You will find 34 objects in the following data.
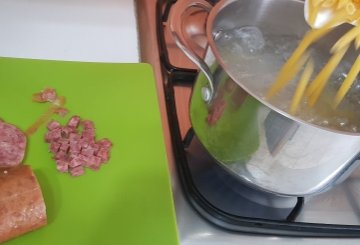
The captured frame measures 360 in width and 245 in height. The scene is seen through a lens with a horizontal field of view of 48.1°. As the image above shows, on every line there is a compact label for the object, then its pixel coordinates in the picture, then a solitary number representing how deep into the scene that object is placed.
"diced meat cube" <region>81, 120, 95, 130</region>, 0.66
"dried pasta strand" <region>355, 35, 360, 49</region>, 0.55
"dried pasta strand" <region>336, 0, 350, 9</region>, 0.51
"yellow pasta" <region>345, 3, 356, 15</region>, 0.51
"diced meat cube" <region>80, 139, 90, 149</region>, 0.63
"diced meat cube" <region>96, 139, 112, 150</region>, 0.64
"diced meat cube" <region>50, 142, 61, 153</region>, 0.61
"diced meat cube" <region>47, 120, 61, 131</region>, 0.64
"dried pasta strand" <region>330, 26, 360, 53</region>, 0.54
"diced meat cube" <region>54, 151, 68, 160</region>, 0.61
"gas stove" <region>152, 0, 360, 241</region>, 0.58
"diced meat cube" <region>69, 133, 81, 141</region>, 0.63
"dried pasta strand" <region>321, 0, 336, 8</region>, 0.52
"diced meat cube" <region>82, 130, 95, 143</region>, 0.64
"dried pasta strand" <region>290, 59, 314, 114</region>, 0.57
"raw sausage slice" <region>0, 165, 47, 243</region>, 0.52
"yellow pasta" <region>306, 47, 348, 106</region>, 0.57
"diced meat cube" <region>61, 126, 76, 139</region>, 0.63
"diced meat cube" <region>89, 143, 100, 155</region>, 0.63
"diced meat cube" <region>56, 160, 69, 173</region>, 0.60
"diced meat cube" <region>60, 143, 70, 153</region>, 0.61
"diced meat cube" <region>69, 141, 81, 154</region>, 0.62
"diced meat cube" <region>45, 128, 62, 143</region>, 0.62
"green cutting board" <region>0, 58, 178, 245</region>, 0.56
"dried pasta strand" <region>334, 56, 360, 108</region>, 0.54
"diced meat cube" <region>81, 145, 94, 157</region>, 0.62
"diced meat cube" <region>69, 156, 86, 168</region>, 0.60
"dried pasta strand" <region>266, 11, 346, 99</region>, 0.53
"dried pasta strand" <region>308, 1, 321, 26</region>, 0.53
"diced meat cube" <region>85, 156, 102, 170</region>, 0.61
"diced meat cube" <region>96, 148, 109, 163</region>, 0.62
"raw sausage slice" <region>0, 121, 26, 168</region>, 0.58
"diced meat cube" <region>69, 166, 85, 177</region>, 0.60
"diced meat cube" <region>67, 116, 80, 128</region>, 0.65
